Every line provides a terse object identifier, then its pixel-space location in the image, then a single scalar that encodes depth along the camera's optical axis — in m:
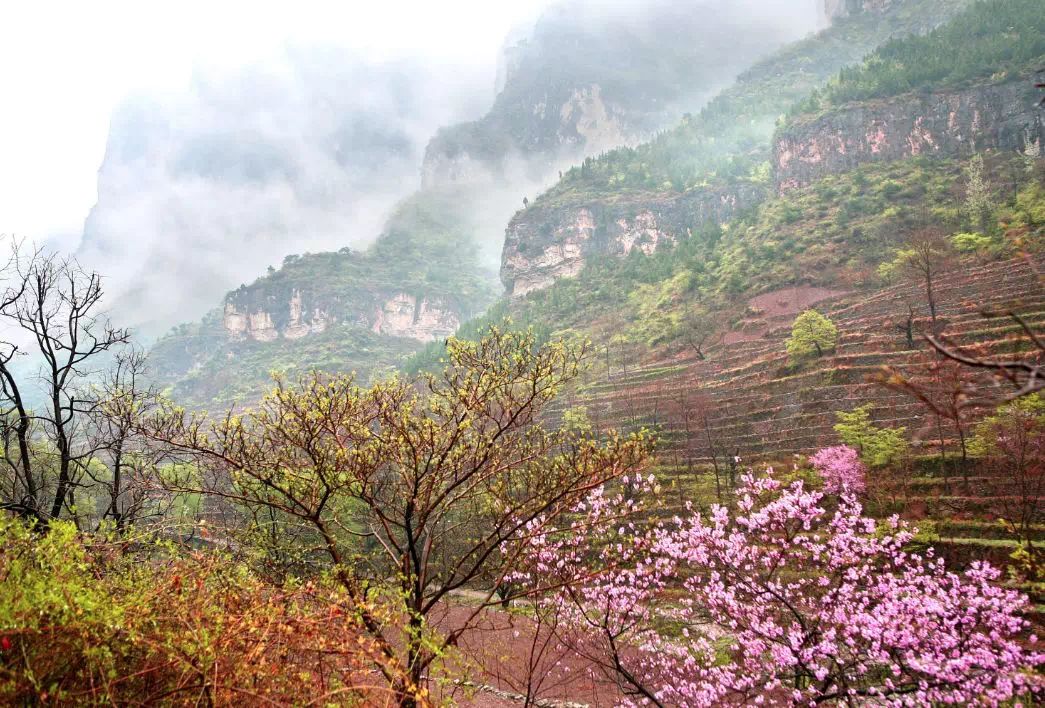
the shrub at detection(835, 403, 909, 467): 25.59
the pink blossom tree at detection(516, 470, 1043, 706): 9.64
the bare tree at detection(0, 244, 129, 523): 8.30
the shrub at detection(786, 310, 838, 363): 42.16
